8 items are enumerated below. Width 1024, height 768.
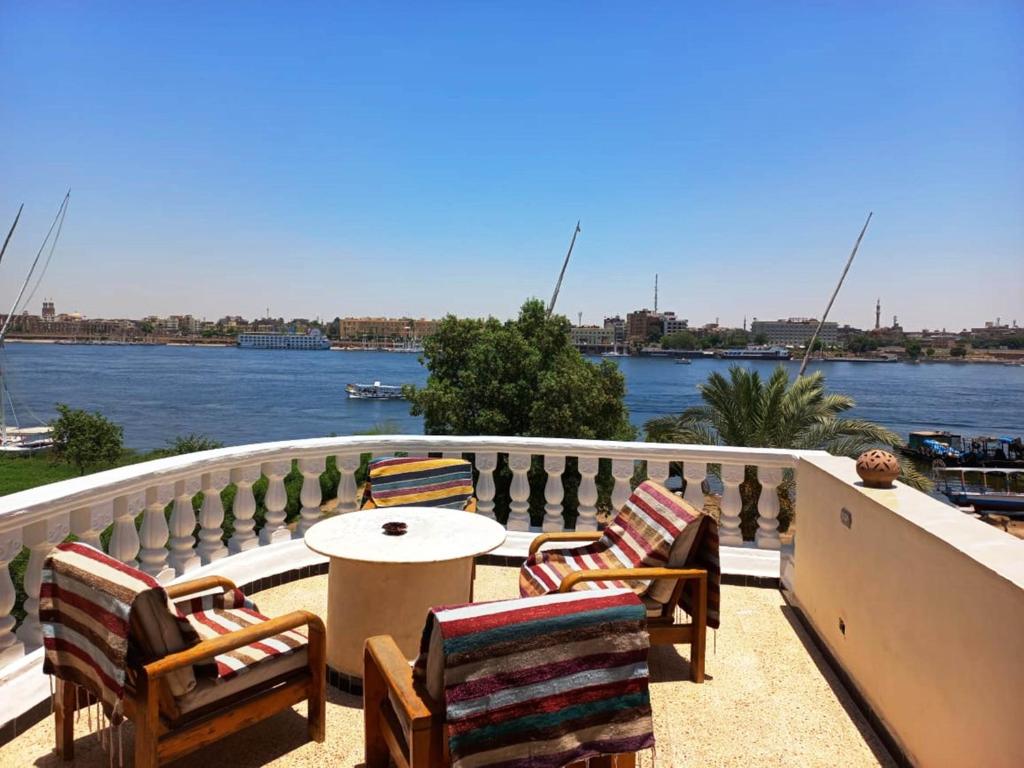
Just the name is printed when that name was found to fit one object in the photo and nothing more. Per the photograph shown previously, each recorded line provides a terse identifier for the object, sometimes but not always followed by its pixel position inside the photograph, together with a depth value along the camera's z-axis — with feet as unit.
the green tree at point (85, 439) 94.02
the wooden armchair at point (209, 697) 6.73
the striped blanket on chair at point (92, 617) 6.45
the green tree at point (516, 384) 56.49
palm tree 39.17
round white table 9.67
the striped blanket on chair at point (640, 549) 10.63
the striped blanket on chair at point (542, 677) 5.39
